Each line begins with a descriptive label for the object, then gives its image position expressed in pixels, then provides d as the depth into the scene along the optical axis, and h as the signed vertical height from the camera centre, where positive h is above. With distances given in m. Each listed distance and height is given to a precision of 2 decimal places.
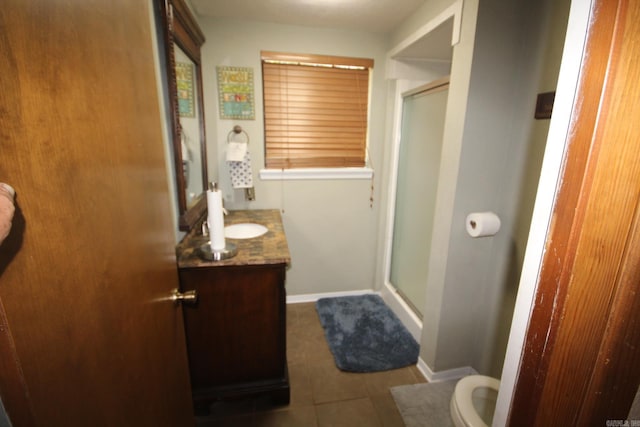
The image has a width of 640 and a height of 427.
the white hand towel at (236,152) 2.08 -0.03
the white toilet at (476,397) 1.15 -1.02
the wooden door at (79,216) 0.35 -0.12
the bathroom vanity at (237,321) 1.36 -0.86
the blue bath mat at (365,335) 1.91 -1.40
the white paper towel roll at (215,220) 1.30 -0.34
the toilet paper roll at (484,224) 1.43 -0.35
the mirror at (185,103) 1.31 +0.24
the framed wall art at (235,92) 2.06 +0.41
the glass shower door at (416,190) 1.97 -0.29
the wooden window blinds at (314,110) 2.16 +0.32
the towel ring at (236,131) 2.15 +0.13
